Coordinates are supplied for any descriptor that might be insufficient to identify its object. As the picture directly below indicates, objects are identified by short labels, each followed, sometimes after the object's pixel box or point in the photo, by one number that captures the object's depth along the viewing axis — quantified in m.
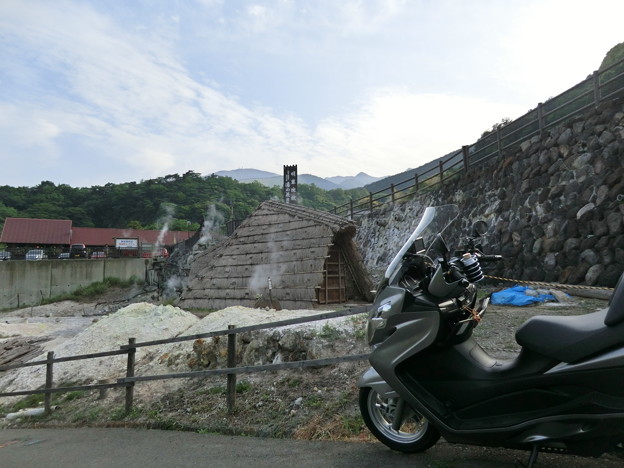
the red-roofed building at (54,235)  42.44
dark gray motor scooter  2.08
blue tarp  8.95
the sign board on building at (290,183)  31.30
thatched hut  12.91
